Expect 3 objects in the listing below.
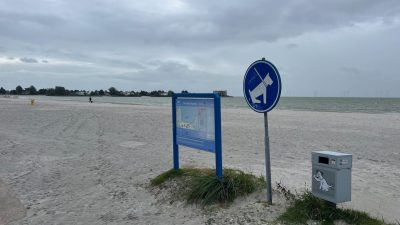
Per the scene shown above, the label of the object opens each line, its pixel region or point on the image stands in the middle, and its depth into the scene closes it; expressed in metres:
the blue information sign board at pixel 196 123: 6.26
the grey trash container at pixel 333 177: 4.71
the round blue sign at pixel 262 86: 5.09
